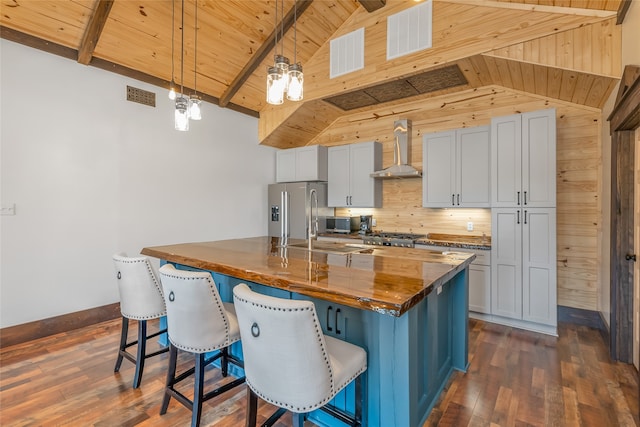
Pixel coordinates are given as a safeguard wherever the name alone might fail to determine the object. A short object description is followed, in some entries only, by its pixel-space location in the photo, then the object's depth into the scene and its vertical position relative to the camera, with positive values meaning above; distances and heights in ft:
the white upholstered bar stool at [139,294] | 7.04 -1.91
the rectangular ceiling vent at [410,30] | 11.29 +6.94
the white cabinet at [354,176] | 15.55 +1.96
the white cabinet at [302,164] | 16.75 +2.77
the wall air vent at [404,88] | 12.09 +5.49
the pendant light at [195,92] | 8.16 +5.53
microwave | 16.17 -0.61
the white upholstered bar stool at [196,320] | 5.38 -1.97
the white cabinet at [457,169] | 12.20 +1.83
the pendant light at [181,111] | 7.66 +2.56
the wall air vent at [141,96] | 12.47 +4.87
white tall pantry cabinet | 10.43 -0.27
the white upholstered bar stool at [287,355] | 3.96 -1.92
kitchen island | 4.74 -1.72
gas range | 12.85 -1.15
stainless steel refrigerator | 16.84 +0.33
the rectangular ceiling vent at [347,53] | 13.09 +6.98
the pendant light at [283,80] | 6.25 +2.77
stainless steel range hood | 14.30 +2.98
